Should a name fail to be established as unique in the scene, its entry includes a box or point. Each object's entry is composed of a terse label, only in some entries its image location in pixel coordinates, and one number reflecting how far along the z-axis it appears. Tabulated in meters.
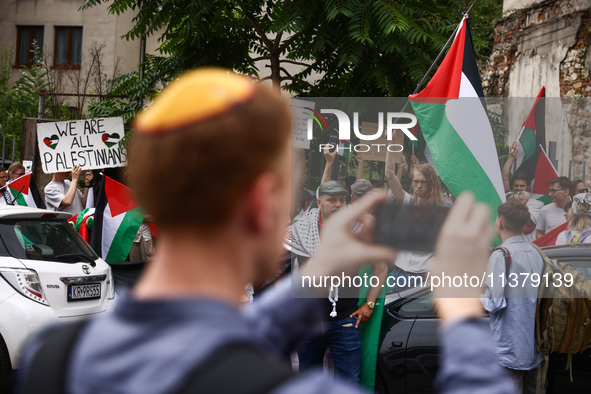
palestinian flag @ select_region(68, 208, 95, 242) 8.92
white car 6.33
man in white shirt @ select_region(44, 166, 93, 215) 9.18
